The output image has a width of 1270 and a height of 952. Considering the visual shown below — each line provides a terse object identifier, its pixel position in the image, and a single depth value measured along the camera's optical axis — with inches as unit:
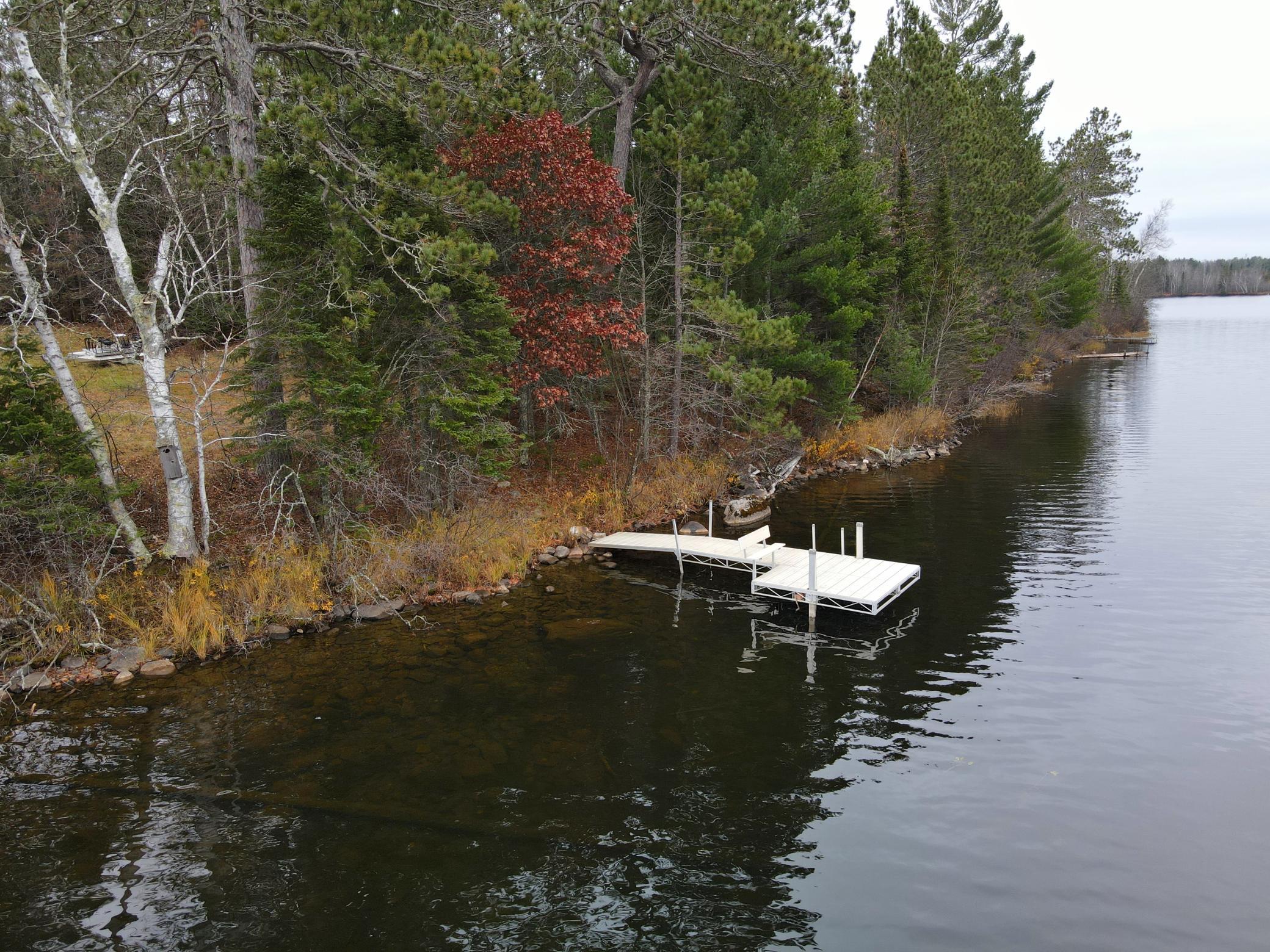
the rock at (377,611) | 521.0
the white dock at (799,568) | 517.0
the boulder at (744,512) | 781.3
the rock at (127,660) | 439.3
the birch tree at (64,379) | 413.1
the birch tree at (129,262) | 418.9
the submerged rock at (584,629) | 496.4
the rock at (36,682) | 415.2
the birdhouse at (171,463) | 464.8
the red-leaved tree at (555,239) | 620.1
